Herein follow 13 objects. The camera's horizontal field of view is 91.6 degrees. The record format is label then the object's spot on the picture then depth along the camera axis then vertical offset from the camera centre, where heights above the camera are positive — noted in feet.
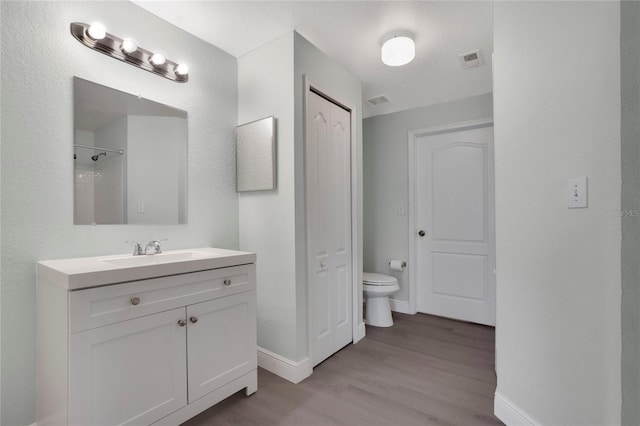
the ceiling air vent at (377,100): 10.20 +3.78
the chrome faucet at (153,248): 5.85 -0.63
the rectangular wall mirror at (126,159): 5.27 +1.06
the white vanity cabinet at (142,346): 3.89 -1.91
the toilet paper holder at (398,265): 10.94 -1.85
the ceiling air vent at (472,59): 7.50 +3.80
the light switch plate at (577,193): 3.96 +0.23
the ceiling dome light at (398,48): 6.65 +3.55
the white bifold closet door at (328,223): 7.13 -0.25
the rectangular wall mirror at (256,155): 6.81 +1.34
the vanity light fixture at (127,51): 5.12 +2.97
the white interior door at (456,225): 9.91 -0.46
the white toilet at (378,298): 9.71 -2.72
